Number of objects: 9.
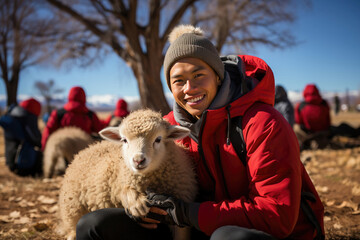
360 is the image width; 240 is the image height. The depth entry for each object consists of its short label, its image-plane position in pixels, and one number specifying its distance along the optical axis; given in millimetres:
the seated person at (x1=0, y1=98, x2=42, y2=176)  5605
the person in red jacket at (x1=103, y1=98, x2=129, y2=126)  8640
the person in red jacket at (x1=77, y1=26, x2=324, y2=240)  1642
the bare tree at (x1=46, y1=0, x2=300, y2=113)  8516
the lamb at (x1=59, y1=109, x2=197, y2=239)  2016
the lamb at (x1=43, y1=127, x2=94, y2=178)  5219
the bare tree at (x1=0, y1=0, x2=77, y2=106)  10188
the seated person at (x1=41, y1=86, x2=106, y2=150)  5883
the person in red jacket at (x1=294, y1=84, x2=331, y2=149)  7520
